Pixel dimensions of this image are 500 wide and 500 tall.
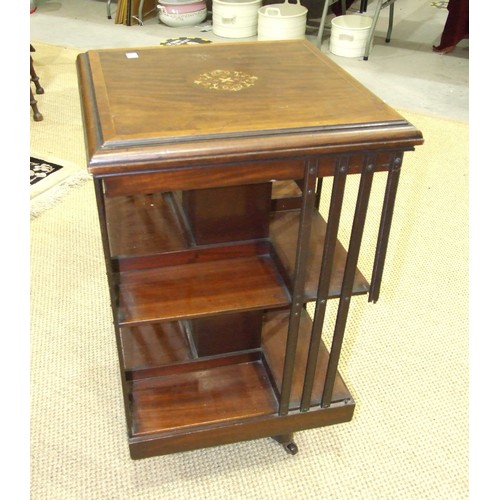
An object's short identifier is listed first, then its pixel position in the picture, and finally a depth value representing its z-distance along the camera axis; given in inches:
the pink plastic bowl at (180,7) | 156.9
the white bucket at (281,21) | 135.9
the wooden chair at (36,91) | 103.0
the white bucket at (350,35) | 136.9
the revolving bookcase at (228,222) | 30.8
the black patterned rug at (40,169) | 86.1
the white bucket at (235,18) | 144.8
